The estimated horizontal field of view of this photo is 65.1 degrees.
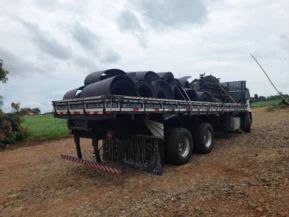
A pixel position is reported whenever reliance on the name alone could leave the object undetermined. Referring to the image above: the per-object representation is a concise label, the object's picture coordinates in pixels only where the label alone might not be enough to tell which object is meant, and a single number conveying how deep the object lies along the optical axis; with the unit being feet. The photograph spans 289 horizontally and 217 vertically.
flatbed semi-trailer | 14.35
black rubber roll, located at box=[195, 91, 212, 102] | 24.84
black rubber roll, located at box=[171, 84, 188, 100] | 22.13
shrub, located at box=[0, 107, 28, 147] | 35.91
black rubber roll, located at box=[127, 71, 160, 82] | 18.35
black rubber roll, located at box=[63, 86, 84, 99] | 17.77
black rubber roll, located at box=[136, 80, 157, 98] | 17.37
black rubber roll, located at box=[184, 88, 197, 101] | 23.95
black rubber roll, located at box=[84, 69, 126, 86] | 17.16
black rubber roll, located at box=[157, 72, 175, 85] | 21.10
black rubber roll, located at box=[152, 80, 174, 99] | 19.00
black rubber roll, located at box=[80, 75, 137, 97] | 14.12
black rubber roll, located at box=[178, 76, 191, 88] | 25.58
